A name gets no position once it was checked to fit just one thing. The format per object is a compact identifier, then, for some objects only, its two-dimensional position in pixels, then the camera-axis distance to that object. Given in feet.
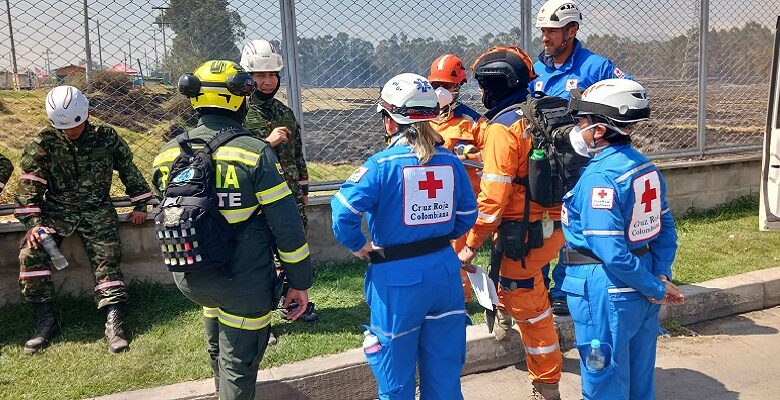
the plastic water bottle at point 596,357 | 9.47
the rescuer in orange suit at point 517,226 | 11.94
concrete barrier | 15.84
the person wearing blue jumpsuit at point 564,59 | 15.38
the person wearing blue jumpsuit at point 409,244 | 9.64
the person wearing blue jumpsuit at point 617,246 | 9.16
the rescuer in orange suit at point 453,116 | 14.61
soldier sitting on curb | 14.37
